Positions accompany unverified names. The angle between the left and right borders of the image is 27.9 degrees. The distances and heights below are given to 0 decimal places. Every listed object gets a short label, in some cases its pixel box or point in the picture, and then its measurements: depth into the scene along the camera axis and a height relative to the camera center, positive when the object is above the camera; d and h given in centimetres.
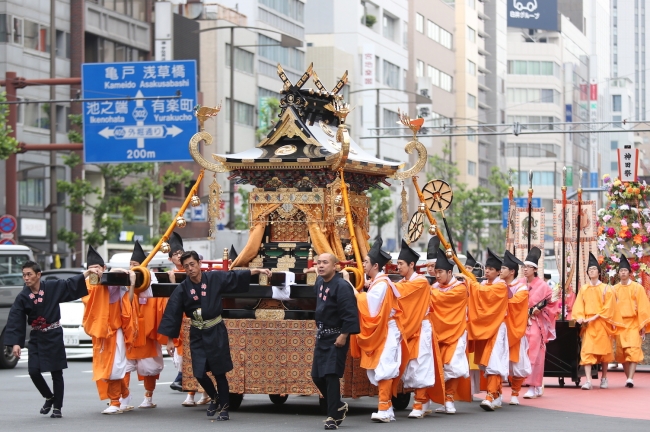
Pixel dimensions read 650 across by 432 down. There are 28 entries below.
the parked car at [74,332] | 2472 -239
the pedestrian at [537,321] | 1770 -158
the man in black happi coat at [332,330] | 1346 -128
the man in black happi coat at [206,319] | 1411 -123
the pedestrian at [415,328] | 1459 -136
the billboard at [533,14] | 10494 +1553
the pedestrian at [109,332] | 1485 -144
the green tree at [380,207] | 5741 -3
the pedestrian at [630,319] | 1959 -170
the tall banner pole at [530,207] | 2082 +0
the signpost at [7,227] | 3247 -54
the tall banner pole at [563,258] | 2069 -82
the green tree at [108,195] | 4069 +38
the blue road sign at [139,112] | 2989 +215
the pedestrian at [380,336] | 1416 -141
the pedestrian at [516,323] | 1636 -145
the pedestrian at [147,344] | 1541 -164
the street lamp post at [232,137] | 4389 +230
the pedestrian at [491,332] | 1575 -152
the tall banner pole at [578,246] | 2162 -66
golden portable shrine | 1505 -20
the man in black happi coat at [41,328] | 1444 -136
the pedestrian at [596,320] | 1920 -168
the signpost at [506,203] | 6007 +16
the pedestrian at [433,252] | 1625 -56
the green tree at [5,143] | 3177 +151
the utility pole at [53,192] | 3712 +39
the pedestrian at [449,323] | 1529 -137
